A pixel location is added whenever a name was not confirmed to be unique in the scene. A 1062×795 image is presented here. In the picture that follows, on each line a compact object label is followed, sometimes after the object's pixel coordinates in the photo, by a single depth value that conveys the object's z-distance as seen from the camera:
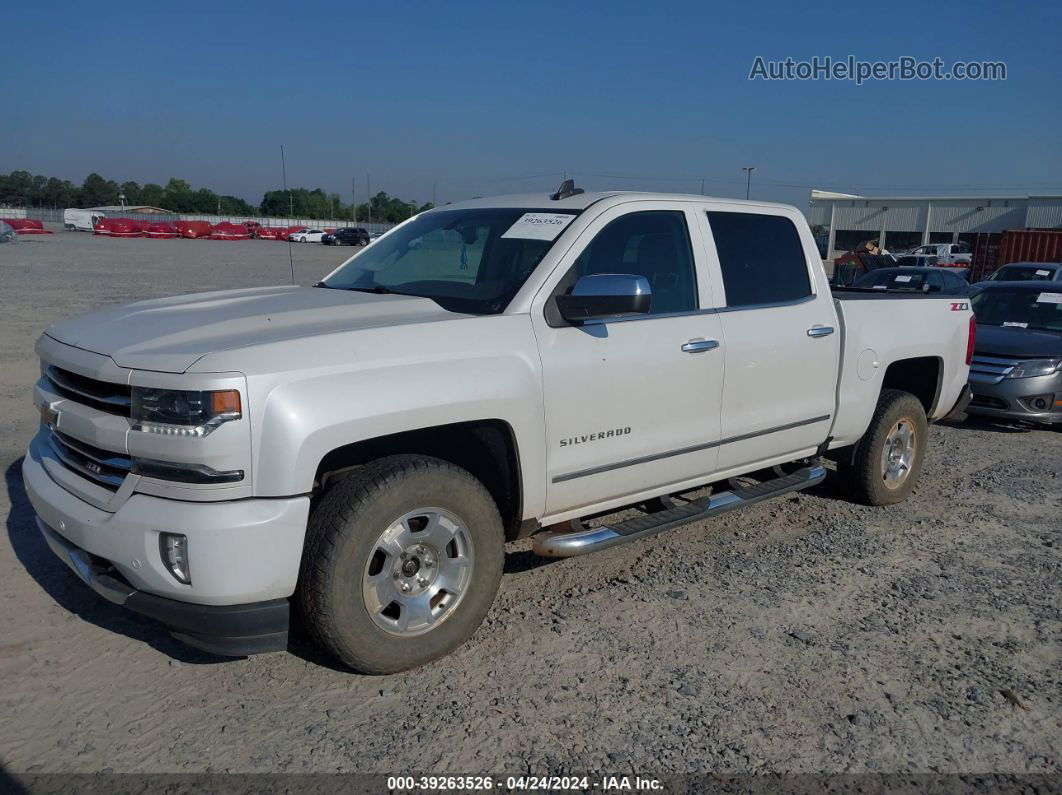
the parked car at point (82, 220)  71.50
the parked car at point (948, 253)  37.78
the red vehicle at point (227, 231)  68.50
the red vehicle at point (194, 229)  67.44
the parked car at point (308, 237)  69.08
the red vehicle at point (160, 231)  65.81
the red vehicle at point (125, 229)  64.81
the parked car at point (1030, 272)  13.60
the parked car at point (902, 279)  13.45
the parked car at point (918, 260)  34.39
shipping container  28.34
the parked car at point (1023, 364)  8.66
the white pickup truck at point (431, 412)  3.01
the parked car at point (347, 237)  59.56
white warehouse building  49.19
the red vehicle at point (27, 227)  63.44
